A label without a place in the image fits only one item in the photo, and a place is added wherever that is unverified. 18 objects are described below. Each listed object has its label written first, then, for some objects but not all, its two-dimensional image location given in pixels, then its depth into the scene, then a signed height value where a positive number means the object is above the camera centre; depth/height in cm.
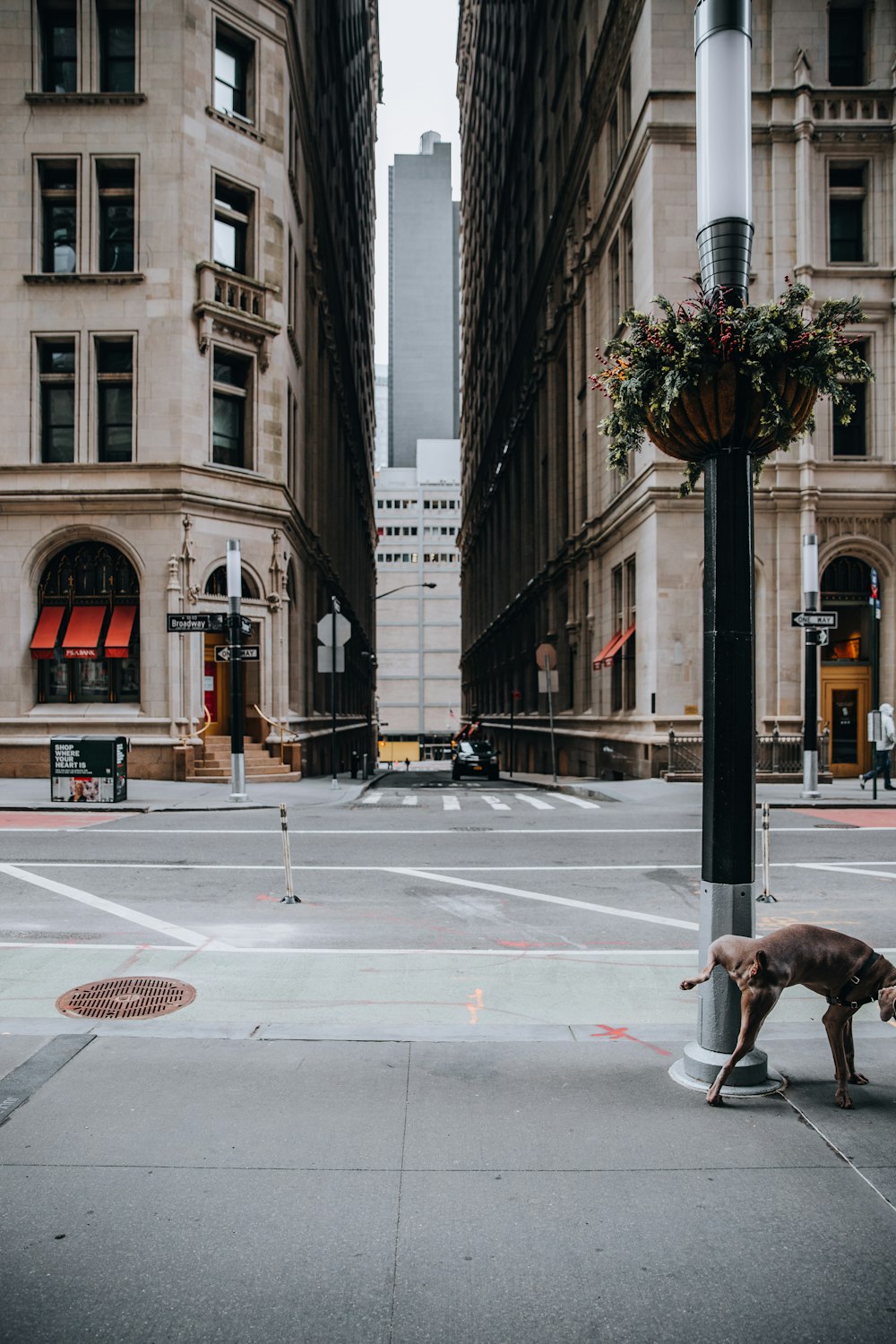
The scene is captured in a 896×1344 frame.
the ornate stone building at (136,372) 2736 +908
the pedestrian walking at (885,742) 2320 -120
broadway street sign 2237 +153
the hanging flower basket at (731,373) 557 +181
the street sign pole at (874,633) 2469 +145
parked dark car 3878 -272
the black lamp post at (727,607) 549 +47
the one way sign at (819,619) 2241 +160
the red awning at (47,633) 2733 +161
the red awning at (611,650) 3164 +132
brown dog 505 -147
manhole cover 698 -225
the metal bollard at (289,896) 1089 -226
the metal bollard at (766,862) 1098 -191
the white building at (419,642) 13462 +654
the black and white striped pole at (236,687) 2223 +8
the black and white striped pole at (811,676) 2272 +35
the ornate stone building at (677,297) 2791 +1170
